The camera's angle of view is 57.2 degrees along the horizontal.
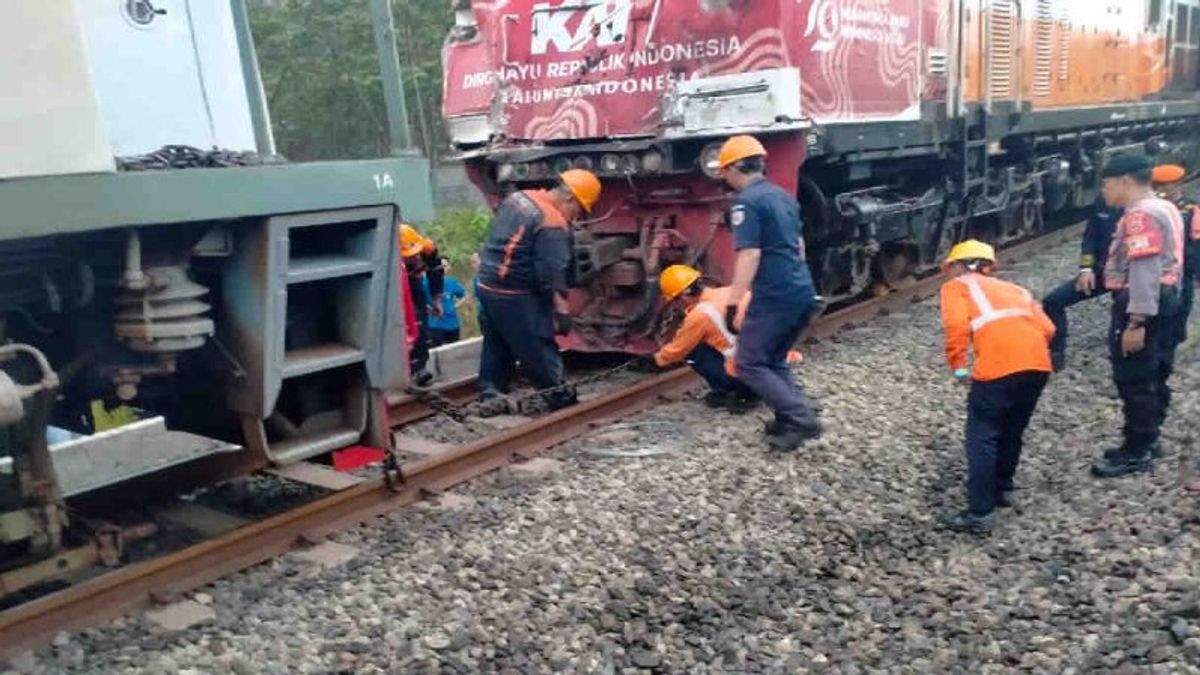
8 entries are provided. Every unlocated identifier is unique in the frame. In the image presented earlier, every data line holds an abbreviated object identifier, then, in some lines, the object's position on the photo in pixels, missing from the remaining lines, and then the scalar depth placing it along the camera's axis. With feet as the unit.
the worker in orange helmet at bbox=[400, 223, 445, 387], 24.03
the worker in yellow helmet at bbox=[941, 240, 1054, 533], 15.15
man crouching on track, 20.83
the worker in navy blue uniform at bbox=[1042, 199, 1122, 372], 22.72
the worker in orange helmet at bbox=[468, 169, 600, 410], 20.81
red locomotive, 23.20
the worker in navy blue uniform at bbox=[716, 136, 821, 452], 18.52
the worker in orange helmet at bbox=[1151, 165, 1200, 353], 18.44
